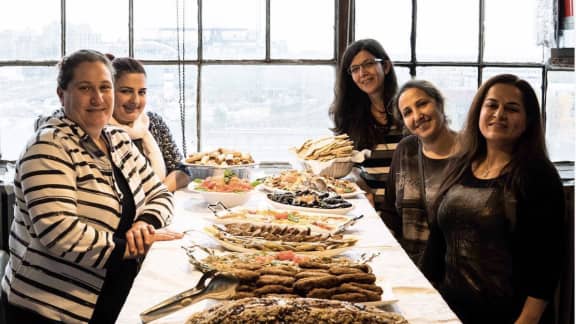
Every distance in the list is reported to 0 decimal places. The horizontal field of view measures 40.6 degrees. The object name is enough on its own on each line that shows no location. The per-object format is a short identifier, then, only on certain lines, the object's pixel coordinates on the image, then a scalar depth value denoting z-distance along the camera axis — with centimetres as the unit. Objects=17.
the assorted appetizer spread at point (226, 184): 313
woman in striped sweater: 236
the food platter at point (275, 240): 224
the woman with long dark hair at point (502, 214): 254
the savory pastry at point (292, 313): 144
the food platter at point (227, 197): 307
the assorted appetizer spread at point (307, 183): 334
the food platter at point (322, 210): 285
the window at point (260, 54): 436
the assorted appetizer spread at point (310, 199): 292
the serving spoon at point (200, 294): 173
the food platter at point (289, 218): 250
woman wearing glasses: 386
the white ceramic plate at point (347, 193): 334
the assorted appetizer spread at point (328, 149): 368
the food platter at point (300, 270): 176
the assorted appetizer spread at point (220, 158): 355
